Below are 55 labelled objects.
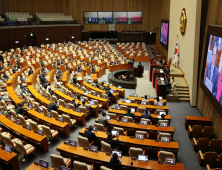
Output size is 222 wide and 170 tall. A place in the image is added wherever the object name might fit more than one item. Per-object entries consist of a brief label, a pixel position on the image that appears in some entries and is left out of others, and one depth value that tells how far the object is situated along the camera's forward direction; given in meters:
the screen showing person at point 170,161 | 5.37
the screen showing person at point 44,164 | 5.34
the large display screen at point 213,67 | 7.31
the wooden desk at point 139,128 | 7.44
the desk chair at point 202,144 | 6.80
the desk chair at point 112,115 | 8.44
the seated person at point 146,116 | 8.17
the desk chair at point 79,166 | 5.21
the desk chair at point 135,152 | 5.77
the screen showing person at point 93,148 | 5.98
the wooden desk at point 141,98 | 10.71
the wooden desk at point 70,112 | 8.87
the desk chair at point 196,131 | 7.75
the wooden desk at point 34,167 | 5.43
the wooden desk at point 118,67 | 18.51
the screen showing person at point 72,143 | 6.27
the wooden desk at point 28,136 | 6.82
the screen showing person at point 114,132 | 6.84
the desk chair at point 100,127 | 7.48
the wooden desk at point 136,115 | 8.48
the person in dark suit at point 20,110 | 8.78
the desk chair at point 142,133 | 6.82
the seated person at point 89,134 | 6.78
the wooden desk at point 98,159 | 5.34
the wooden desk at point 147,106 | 9.62
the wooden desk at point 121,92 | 12.57
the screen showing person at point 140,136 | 6.72
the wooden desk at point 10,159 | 5.65
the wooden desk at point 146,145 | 6.29
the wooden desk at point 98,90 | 11.76
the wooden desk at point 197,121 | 8.46
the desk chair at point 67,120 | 8.23
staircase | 11.86
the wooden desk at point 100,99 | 10.70
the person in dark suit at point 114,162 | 5.23
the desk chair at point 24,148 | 6.26
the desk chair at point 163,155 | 5.62
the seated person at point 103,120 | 7.87
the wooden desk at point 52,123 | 7.87
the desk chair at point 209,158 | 6.03
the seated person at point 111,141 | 6.41
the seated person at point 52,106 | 8.99
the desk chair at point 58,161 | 5.54
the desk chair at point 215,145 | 6.63
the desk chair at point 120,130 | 7.13
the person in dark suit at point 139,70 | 15.61
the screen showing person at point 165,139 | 6.50
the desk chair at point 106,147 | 6.04
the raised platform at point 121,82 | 14.43
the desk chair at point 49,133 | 7.26
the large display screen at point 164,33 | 20.35
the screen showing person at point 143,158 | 5.52
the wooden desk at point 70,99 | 9.82
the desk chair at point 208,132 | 7.60
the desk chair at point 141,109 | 9.06
